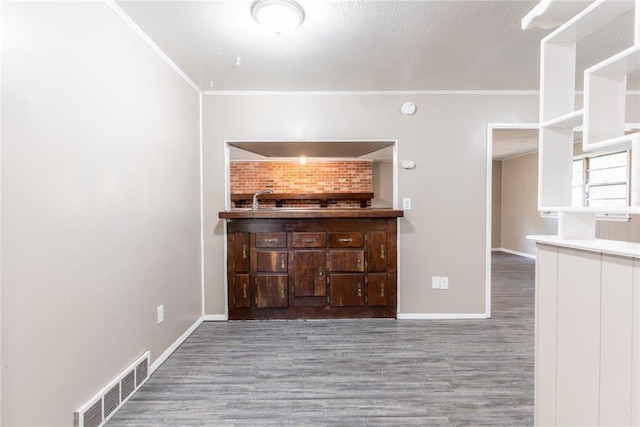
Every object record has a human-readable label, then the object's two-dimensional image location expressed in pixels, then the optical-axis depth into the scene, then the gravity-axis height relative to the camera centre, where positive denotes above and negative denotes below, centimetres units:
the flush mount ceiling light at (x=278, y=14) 160 +107
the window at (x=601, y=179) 456 +45
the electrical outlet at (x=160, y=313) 212 -76
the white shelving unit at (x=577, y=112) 99 +36
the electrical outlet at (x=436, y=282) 302 -76
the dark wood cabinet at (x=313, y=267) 294 -59
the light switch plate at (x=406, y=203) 301 +4
